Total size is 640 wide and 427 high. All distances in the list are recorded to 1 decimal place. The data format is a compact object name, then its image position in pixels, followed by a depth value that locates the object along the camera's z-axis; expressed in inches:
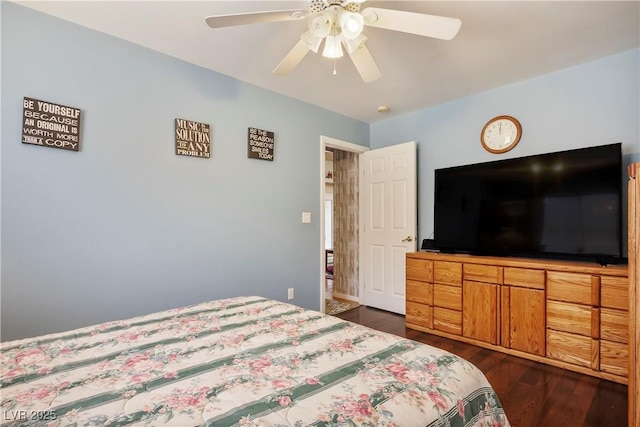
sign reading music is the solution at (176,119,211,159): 97.9
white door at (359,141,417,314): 140.5
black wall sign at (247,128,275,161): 115.7
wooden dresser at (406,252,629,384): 82.7
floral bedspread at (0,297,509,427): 30.9
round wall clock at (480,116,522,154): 115.7
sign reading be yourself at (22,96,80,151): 73.8
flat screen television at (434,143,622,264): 89.7
